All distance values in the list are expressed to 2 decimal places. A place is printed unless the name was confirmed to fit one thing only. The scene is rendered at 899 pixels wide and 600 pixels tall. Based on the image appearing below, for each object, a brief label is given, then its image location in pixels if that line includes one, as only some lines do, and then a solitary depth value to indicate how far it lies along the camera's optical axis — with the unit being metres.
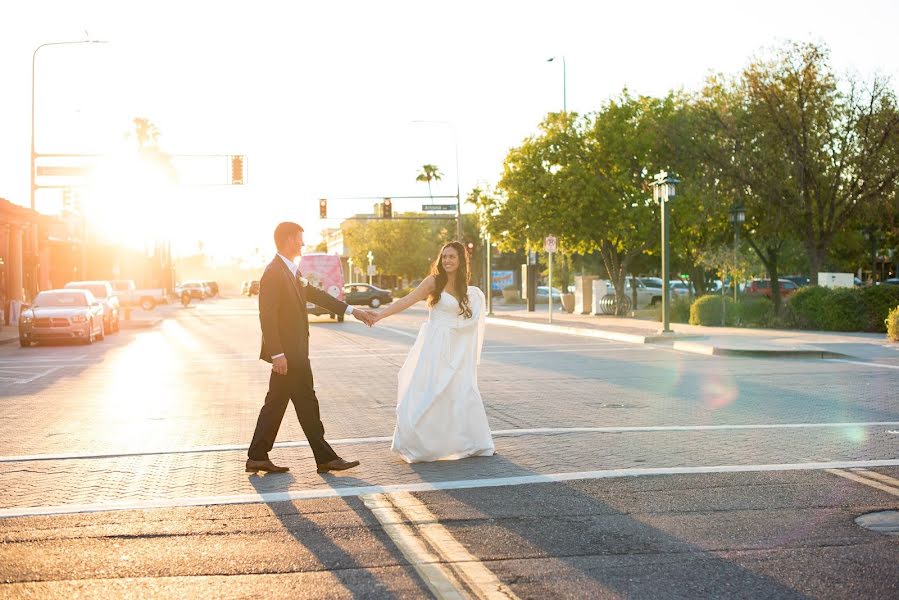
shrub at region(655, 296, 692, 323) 36.75
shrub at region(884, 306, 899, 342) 24.39
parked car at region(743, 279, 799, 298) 60.46
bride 8.48
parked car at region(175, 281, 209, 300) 97.12
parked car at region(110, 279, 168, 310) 55.62
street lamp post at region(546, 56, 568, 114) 46.32
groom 8.02
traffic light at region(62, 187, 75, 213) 46.00
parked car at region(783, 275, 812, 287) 63.09
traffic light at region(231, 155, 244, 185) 40.84
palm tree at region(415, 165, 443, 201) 104.38
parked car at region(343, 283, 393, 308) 65.19
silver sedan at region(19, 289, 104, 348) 28.05
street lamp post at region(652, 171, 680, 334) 26.80
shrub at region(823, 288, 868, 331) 28.58
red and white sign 35.84
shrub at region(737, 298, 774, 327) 31.95
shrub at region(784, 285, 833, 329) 29.44
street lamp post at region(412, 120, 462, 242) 56.87
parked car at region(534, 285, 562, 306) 69.31
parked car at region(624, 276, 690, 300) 60.22
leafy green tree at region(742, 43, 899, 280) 33.41
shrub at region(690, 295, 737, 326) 32.72
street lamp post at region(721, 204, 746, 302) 33.81
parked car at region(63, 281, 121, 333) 34.11
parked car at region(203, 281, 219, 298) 116.00
